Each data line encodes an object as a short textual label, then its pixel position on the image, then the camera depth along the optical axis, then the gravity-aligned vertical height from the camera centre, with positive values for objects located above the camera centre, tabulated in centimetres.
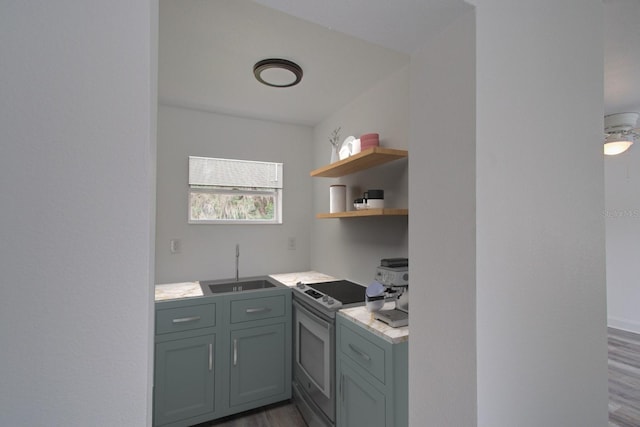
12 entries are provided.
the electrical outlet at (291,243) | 309 -29
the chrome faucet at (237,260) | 283 -43
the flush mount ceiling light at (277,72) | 182 +93
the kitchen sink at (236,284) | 252 -62
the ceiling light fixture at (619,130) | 282 +88
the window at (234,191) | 275 +24
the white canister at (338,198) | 244 +15
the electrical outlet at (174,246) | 261 -27
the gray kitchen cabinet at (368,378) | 134 -81
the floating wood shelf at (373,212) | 177 +3
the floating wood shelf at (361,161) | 182 +38
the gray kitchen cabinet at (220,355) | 203 -103
